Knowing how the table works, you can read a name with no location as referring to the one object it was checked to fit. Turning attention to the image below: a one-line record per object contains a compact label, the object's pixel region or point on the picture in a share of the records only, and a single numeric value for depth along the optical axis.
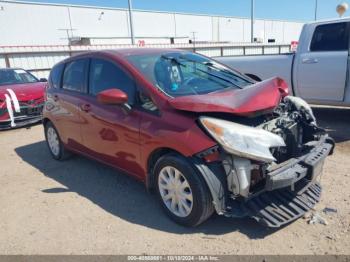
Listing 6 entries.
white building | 29.64
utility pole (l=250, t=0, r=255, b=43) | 28.88
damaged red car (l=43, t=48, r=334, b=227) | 2.96
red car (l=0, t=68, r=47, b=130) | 8.05
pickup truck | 6.12
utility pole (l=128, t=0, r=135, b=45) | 21.26
